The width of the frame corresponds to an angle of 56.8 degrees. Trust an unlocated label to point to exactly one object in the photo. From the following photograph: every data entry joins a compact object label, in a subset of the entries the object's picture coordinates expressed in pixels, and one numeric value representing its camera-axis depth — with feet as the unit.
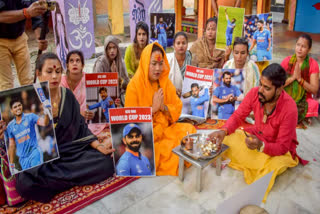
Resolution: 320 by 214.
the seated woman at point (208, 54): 16.90
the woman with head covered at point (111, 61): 14.93
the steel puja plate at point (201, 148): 9.14
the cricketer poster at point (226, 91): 13.92
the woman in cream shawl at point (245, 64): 13.91
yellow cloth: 9.96
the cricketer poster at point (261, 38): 15.83
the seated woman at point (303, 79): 13.64
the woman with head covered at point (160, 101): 10.67
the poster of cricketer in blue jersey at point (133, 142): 9.77
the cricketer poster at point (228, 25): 16.01
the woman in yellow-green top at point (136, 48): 15.87
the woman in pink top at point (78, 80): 12.78
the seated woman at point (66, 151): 9.32
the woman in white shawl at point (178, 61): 14.80
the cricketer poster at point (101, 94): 12.96
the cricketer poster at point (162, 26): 16.26
